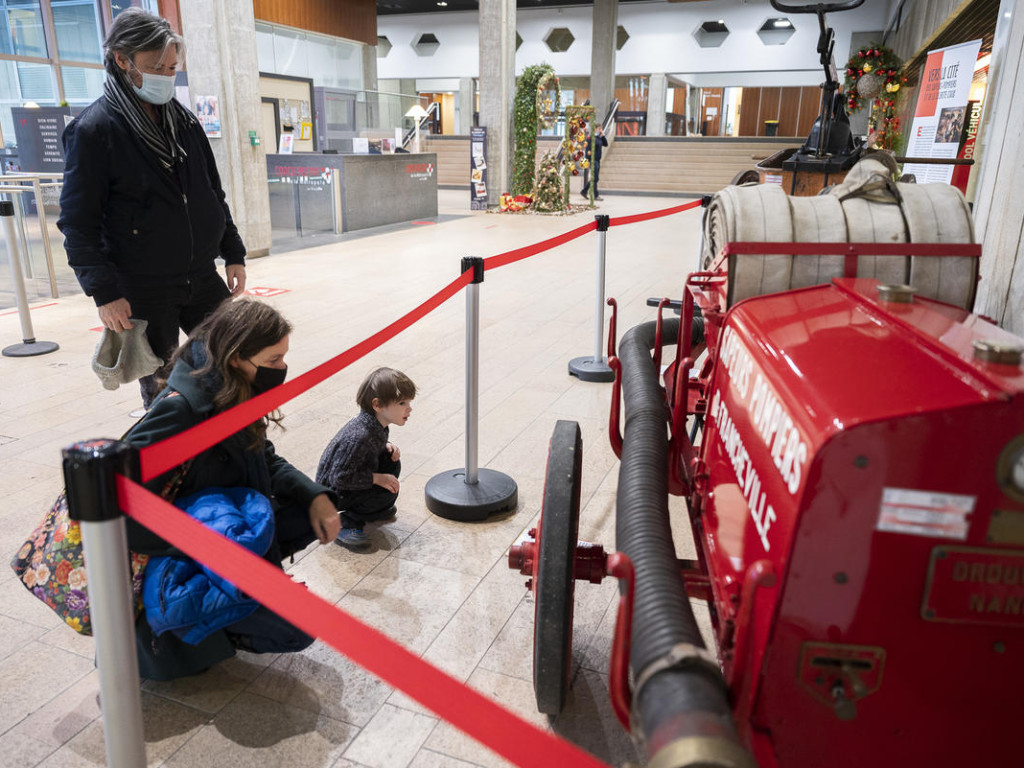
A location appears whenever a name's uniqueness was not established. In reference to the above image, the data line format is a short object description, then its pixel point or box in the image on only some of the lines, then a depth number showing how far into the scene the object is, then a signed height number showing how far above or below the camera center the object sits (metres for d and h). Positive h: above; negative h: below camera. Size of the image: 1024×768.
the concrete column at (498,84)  16.12 +1.04
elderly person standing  2.86 -0.24
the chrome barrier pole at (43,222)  7.12 -0.80
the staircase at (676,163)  21.92 -0.66
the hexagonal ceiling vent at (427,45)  30.11 +3.32
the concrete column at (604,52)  24.75 +2.58
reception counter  11.91 -0.86
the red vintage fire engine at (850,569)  1.22 -0.72
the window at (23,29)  13.99 +1.73
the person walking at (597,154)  17.15 -0.36
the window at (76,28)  14.60 +1.83
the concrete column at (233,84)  8.47 +0.51
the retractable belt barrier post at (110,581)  1.18 -0.67
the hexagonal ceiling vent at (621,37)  27.95 +3.43
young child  2.84 -1.12
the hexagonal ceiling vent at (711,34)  27.05 +3.45
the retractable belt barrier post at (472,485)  3.02 -1.38
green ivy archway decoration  15.64 +0.28
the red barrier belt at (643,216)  4.95 -0.50
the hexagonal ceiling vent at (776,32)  26.33 +3.46
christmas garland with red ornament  12.16 +0.91
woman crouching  1.93 -0.91
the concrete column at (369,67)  21.55 +1.77
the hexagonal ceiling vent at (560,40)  28.67 +3.40
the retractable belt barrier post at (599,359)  4.70 -1.36
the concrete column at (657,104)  27.08 +1.13
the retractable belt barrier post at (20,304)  5.30 -1.16
